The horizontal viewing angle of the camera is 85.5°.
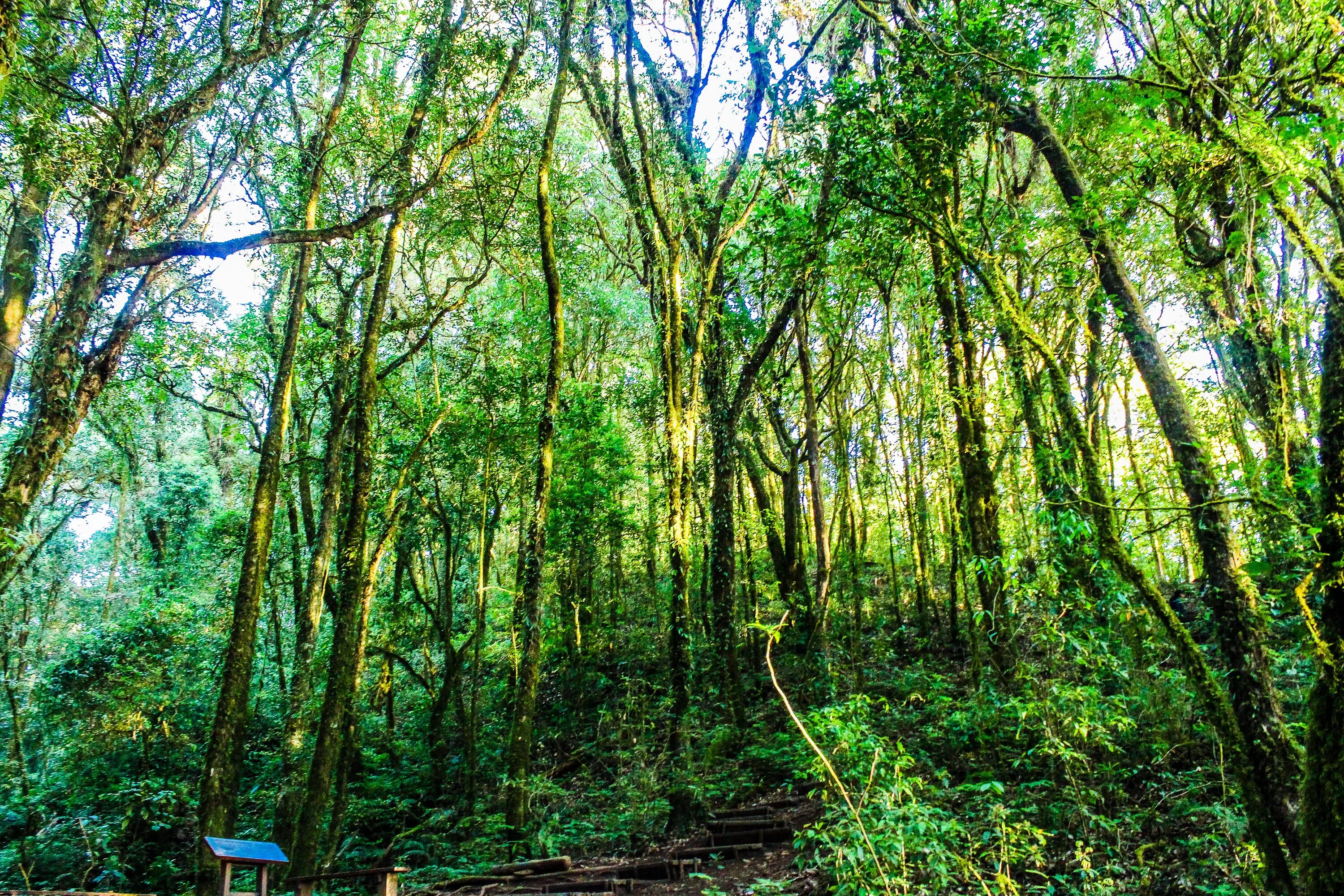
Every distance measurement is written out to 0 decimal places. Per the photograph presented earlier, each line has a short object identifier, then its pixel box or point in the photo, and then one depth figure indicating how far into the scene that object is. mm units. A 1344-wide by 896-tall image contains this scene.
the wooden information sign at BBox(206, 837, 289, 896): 4617
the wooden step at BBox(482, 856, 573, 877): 7977
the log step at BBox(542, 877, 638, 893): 7324
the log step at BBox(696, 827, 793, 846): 8156
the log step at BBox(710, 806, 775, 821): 8820
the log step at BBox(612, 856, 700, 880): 7707
